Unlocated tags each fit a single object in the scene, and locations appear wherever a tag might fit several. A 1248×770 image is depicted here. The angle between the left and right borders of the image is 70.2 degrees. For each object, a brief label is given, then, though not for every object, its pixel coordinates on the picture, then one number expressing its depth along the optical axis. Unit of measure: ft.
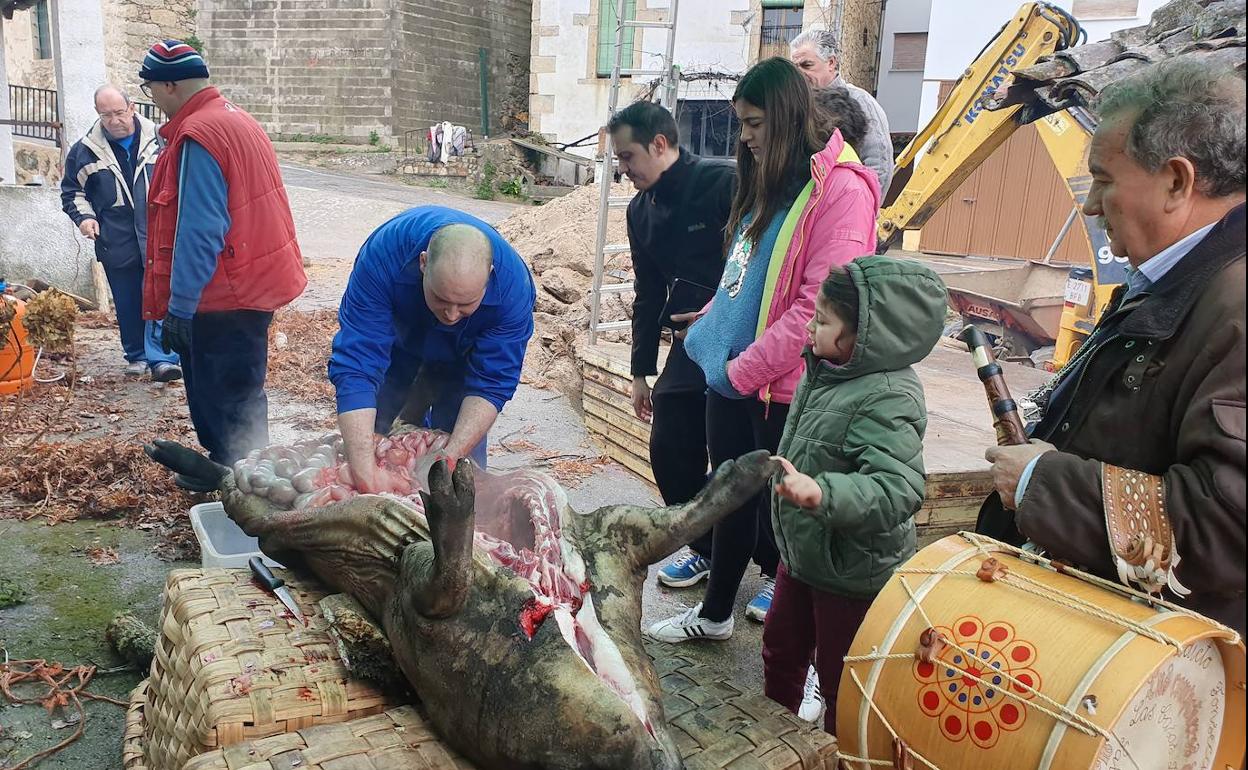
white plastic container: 10.82
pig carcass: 6.32
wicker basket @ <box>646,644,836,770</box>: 7.02
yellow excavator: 21.35
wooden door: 57.00
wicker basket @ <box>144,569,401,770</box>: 7.08
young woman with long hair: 9.71
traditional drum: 5.30
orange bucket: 19.31
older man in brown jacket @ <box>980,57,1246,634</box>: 5.31
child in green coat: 7.50
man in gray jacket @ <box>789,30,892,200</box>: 14.60
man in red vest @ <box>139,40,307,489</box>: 12.95
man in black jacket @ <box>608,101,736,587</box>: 12.17
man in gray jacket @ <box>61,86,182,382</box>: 20.74
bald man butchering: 9.48
